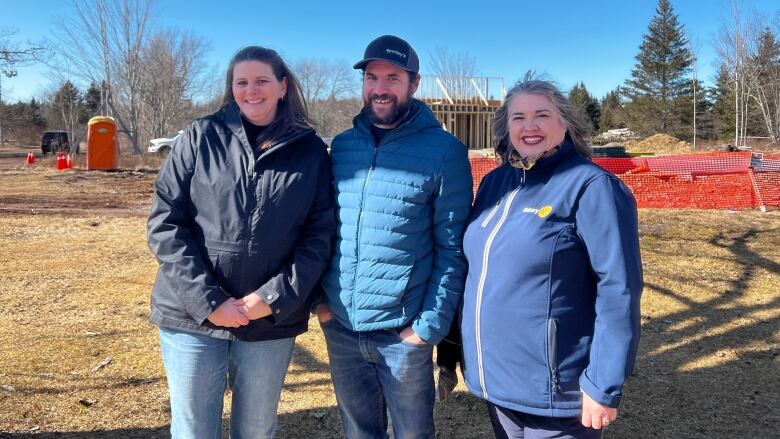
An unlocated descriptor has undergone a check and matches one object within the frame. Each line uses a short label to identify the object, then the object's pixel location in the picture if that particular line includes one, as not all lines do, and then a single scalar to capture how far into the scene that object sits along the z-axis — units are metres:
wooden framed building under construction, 30.28
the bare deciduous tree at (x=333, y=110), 43.47
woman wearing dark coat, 2.08
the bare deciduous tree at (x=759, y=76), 36.50
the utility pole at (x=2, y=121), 48.91
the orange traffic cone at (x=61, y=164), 19.73
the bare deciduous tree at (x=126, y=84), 30.89
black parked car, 31.09
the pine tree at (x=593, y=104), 52.22
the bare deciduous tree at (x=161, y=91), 33.53
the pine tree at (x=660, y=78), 45.62
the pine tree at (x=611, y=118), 52.72
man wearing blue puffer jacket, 2.15
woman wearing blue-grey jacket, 1.72
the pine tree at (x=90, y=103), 48.93
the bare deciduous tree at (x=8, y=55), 13.90
